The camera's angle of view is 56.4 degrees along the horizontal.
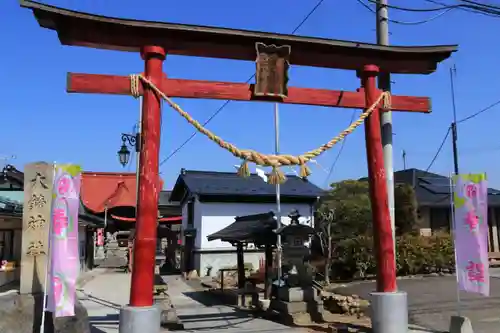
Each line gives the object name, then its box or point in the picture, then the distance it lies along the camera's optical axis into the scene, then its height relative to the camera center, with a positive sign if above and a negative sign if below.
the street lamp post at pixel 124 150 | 16.67 +2.99
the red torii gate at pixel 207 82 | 8.23 +3.25
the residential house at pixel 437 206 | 27.52 +1.58
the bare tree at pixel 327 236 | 20.06 -0.11
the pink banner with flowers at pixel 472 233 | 9.07 +0.00
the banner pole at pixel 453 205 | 9.46 +0.57
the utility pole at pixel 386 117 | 10.31 +2.64
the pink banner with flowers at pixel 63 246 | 7.50 -0.18
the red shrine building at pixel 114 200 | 27.14 +2.19
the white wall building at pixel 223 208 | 26.88 +1.54
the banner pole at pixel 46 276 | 7.67 -0.69
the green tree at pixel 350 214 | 21.84 +0.93
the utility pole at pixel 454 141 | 31.08 +6.14
